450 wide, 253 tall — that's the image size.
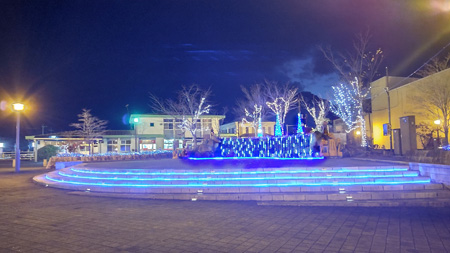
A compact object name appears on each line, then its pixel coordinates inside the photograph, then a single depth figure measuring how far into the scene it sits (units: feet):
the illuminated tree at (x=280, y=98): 98.12
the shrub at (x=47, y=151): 94.38
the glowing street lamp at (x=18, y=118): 61.21
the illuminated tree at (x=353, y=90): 80.33
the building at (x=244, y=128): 126.11
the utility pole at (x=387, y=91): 90.15
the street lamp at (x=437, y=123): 73.54
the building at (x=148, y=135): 123.65
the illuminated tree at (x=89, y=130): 105.81
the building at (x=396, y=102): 78.87
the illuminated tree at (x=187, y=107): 107.14
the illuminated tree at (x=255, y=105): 104.99
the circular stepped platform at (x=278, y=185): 26.16
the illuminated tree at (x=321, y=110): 111.45
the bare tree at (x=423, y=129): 66.18
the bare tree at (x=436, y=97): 70.54
